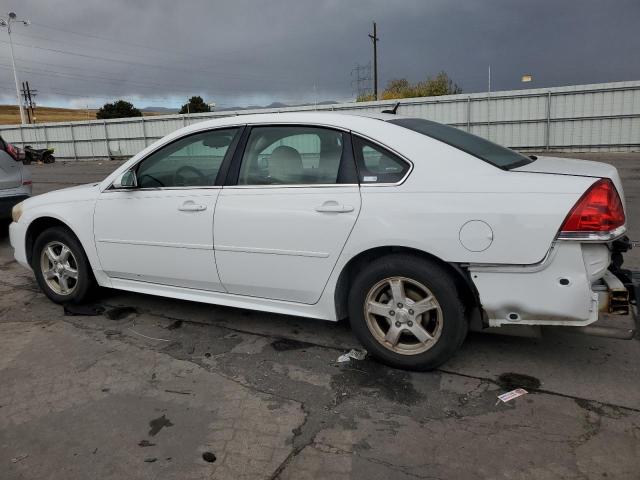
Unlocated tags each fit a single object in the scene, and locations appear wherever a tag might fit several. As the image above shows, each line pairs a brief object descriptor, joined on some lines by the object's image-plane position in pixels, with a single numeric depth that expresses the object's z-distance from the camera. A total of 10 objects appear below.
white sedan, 2.90
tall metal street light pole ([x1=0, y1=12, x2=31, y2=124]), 37.62
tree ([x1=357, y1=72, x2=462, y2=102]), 48.89
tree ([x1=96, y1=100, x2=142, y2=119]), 66.19
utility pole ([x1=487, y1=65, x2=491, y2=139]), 22.52
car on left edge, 7.52
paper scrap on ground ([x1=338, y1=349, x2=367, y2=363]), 3.60
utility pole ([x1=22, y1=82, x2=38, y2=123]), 79.57
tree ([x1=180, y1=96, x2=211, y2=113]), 69.04
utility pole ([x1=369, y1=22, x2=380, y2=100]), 44.81
